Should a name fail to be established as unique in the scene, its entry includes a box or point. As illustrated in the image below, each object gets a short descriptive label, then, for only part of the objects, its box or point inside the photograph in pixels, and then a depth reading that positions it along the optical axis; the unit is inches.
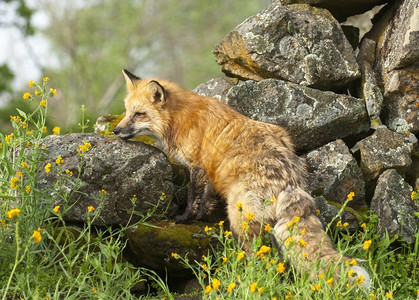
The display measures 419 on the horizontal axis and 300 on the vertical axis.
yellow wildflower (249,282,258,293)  277.1
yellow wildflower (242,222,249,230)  349.4
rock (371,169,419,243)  508.1
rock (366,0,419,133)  560.4
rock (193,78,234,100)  602.7
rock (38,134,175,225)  468.4
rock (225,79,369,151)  555.5
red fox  420.5
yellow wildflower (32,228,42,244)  266.5
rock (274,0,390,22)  600.3
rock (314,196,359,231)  504.7
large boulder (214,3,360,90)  573.9
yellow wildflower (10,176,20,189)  359.9
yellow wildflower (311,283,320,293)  304.5
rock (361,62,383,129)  569.3
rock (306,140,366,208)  539.2
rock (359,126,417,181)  546.9
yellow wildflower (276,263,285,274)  298.4
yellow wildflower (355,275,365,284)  307.3
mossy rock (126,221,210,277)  461.7
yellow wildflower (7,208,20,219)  266.8
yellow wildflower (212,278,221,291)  278.0
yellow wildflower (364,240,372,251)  300.7
